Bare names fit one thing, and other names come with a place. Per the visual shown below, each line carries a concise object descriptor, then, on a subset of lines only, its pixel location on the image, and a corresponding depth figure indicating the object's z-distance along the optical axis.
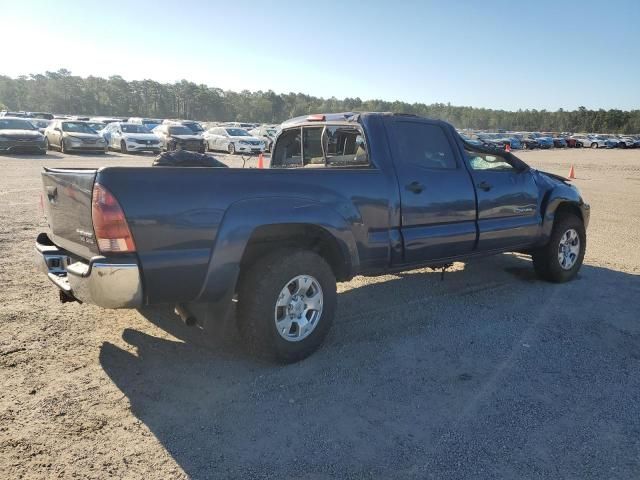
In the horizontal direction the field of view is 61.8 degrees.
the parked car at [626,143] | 70.00
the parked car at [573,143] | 68.12
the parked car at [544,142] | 60.94
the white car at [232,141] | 29.50
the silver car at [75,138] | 24.44
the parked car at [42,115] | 41.59
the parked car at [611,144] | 68.94
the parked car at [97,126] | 26.69
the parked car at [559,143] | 64.25
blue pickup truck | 3.27
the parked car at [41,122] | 33.81
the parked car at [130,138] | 26.23
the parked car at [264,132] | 38.05
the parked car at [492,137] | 48.38
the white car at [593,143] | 69.75
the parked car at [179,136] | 26.00
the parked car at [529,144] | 58.56
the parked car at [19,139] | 22.59
